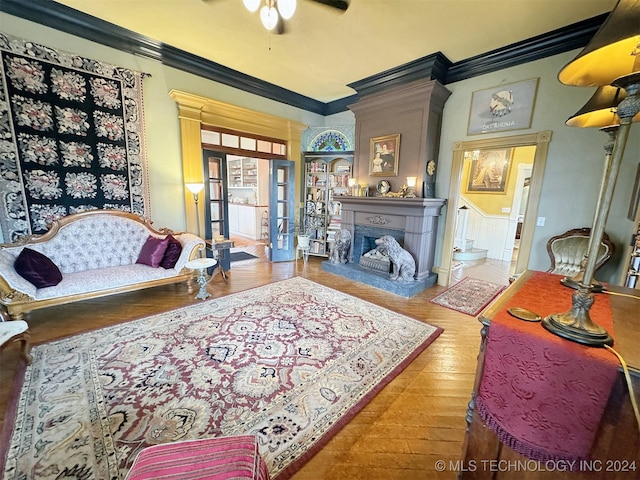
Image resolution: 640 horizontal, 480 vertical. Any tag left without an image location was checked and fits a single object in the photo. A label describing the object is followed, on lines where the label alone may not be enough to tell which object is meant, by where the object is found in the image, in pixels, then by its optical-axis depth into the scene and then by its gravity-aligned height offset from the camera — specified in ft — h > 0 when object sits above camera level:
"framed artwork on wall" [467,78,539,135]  10.36 +4.08
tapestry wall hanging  9.11 +2.01
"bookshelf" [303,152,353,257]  17.66 +0.30
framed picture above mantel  13.35 +2.34
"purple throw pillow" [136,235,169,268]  11.16 -2.66
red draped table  2.61 -2.24
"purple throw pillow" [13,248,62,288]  8.46 -2.75
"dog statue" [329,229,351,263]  15.14 -2.84
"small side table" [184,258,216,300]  10.77 -3.16
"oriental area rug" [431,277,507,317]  10.91 -4.40
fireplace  12.27 -1.66
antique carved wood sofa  8.33 -2.79
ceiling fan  6.21 +4.73
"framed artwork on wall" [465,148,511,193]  19.07 +2.43
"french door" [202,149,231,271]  14.08 -0.23
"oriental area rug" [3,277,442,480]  4.63 -4.59
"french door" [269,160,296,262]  16.79 -0.99
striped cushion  2.90 -3.19
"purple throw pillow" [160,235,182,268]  11.31 -2.77
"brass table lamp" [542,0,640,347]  2.42 +1.28
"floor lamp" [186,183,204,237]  12.40 +0.20
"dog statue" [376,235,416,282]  12.27 -2.87
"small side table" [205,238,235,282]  13.14 -3.03
